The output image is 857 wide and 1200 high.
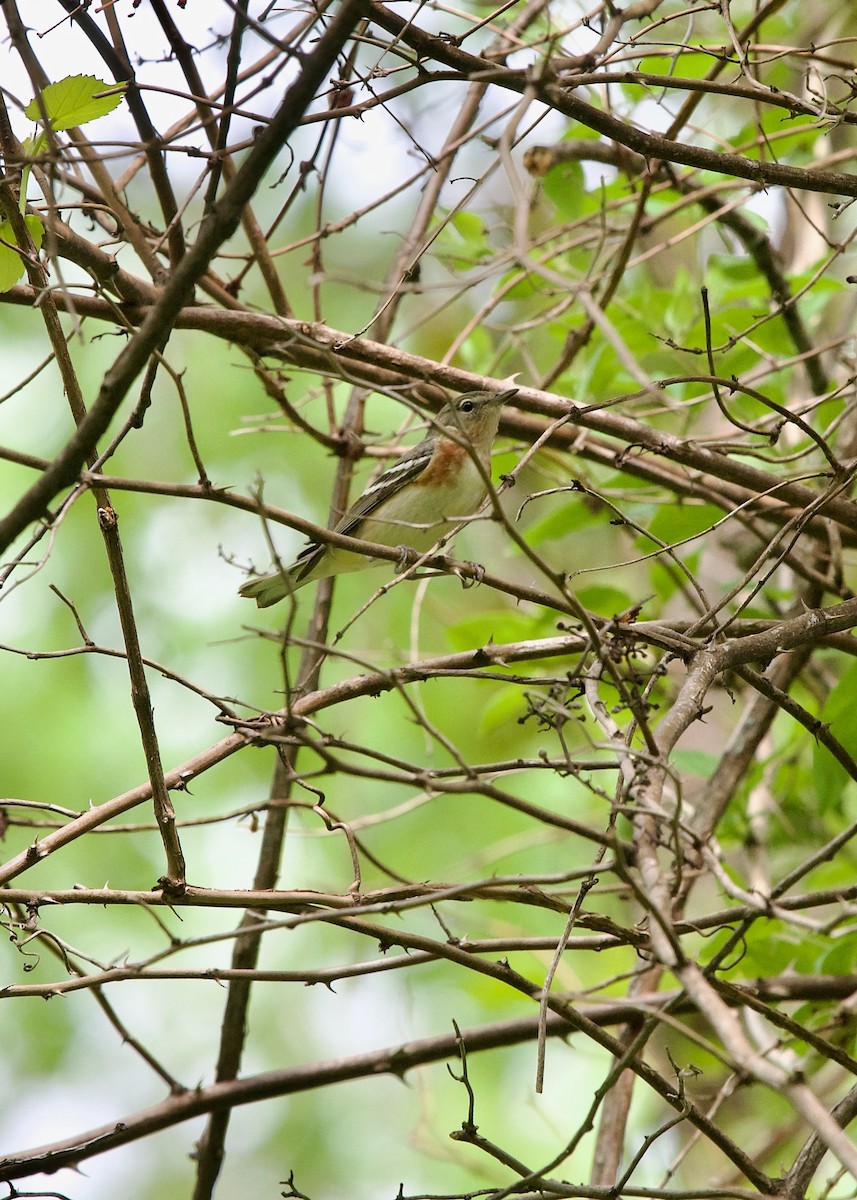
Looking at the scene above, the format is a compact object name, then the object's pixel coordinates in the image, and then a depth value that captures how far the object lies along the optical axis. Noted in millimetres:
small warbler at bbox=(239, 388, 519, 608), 10977
